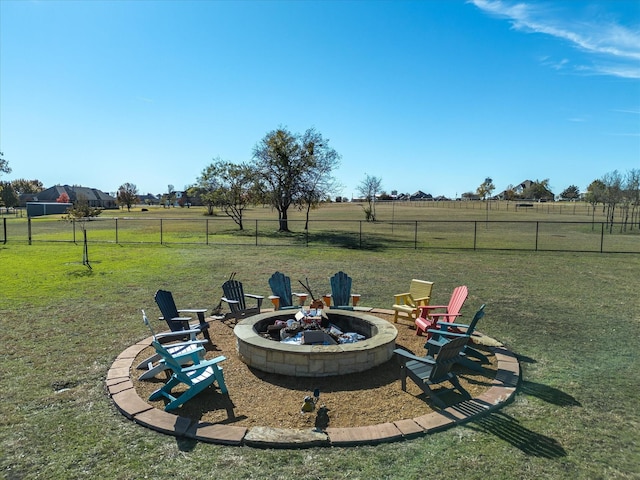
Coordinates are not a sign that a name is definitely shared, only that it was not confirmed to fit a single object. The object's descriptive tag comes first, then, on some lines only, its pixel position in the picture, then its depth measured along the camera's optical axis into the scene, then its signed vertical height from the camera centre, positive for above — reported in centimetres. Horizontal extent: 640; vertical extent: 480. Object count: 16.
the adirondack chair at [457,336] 555 -186
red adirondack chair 679 -176
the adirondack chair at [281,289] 793 -161
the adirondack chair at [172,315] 621 -171
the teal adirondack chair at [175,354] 483 -186
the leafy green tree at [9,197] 6480 -2
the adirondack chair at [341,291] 796 -163
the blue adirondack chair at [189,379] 438 -193
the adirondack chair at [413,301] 754 -171
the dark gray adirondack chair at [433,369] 452 -183
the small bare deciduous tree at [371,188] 4953 +205
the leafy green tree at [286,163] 2970 +284
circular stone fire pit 522 -189
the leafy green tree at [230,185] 3178 +133
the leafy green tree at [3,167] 3862 +268
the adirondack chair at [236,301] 751 -177
